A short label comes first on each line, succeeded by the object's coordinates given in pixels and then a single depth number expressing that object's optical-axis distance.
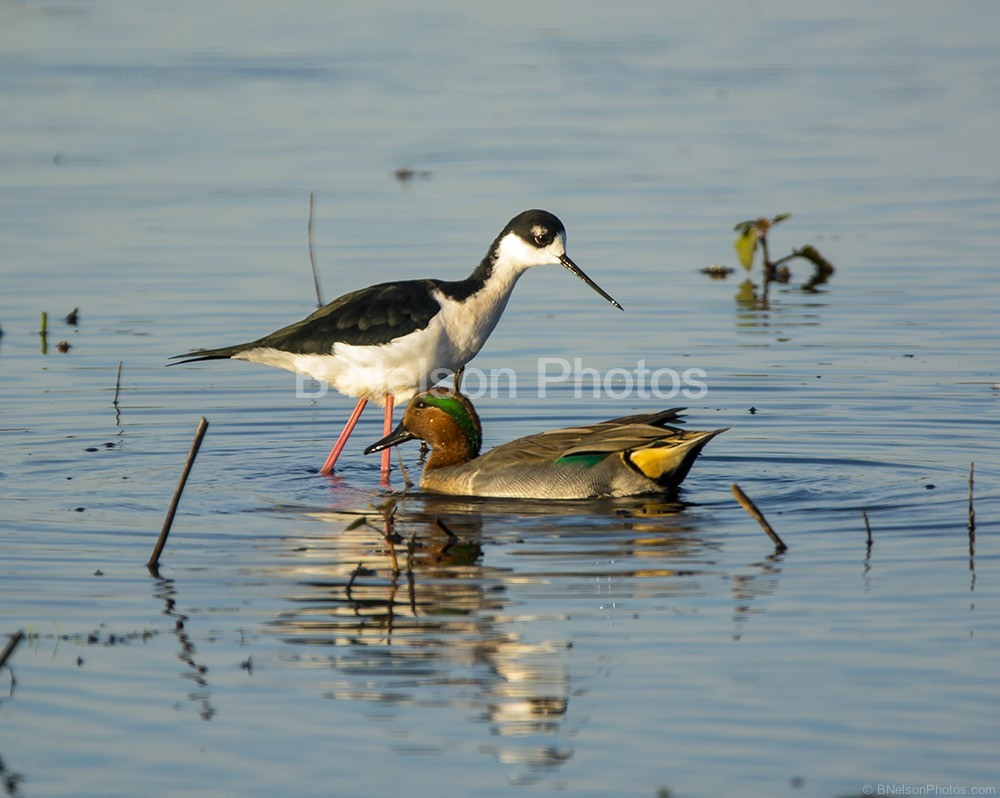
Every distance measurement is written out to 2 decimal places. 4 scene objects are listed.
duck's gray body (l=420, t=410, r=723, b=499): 21.16
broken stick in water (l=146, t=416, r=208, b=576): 16.05
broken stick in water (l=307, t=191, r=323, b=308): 31.91
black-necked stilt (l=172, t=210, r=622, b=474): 23.62
